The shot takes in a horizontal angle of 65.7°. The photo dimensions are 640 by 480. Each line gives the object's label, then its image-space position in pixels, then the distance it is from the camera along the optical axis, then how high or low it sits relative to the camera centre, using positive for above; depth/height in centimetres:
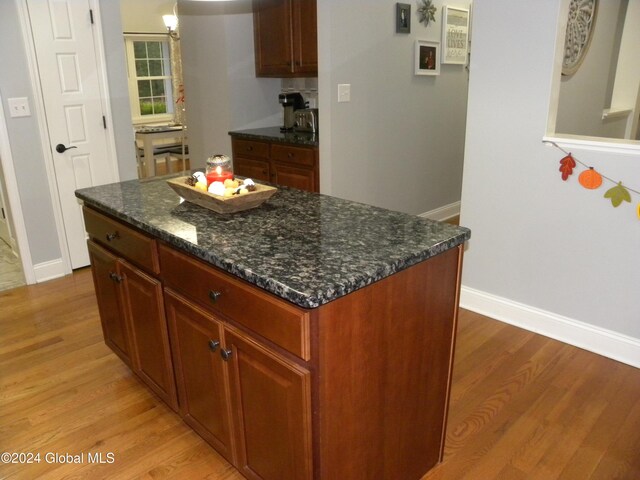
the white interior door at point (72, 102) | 326 -7
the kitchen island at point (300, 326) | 125 -66
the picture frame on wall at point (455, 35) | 418 +42
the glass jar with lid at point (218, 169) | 190 -30
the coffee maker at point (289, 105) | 425 -14
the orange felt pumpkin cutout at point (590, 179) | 238 -44
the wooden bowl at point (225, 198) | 178 -39
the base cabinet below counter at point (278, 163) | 375 -58
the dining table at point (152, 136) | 598 -54
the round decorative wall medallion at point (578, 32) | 331 +34
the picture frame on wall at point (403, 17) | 375 +51
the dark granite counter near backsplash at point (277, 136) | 379 -37
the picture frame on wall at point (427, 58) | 403 +23
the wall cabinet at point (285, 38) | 381 +39
